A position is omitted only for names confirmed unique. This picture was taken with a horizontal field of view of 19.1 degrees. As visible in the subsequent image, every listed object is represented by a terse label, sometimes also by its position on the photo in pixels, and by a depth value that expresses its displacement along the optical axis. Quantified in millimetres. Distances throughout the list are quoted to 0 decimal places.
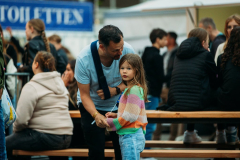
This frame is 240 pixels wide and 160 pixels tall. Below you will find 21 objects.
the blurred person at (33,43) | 11579
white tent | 19084
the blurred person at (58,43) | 14937
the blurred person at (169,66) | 14373
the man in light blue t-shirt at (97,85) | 6892
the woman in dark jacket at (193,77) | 9389
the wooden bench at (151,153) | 9389
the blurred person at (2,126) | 7035
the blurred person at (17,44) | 16276
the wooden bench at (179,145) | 10202
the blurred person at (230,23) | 10762
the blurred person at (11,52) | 13226
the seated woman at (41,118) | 9269
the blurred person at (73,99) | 10536
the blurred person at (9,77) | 11316
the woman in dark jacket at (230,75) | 9335
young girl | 7108
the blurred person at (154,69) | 12709
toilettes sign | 19631
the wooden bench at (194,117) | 9149
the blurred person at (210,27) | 12489
